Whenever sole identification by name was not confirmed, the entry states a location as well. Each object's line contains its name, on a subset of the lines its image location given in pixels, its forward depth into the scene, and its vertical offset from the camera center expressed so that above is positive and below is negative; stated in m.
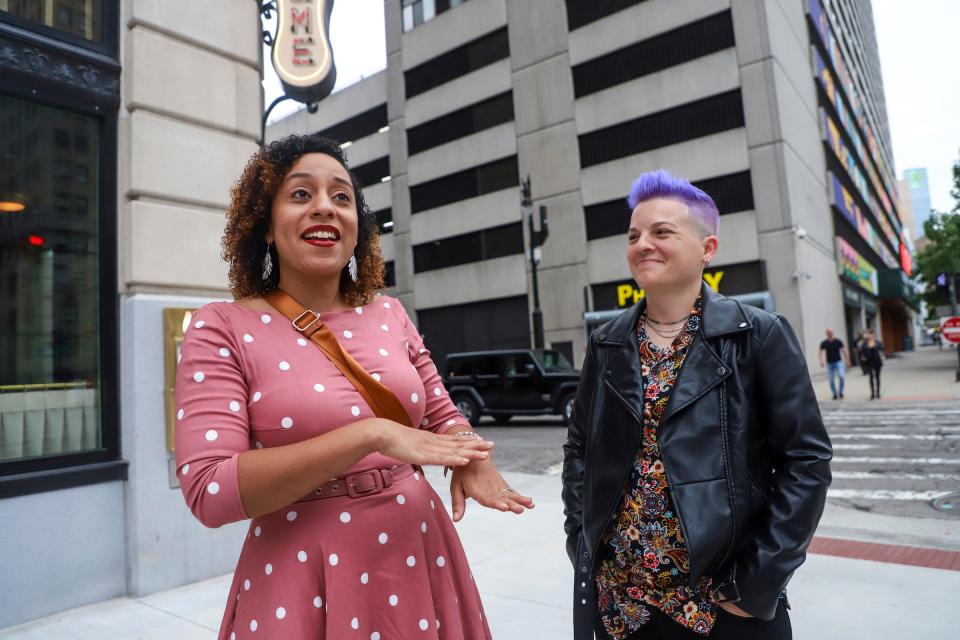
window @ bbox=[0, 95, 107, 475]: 4.12 +0.62
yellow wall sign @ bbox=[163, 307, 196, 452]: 4.49 +0.25
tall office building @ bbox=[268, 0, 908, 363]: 22.08 +9.12
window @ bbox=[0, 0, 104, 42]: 4.17 +2.69
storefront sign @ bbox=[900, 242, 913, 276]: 67.00 +9.39
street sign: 17.41 +0.24
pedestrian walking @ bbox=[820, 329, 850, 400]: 16.06 -0.33
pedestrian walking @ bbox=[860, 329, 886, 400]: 15.96 -0.32
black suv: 14.79 -0.46
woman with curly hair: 1.27 -0.14
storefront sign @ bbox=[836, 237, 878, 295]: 29.29 +4.18
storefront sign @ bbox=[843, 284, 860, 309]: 29.76 +2.38
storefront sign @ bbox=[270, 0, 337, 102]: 5.75 +3.13
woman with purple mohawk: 1.73 -0.32
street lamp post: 18.28 +3.45
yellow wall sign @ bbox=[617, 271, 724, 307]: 23.30 +2.46
